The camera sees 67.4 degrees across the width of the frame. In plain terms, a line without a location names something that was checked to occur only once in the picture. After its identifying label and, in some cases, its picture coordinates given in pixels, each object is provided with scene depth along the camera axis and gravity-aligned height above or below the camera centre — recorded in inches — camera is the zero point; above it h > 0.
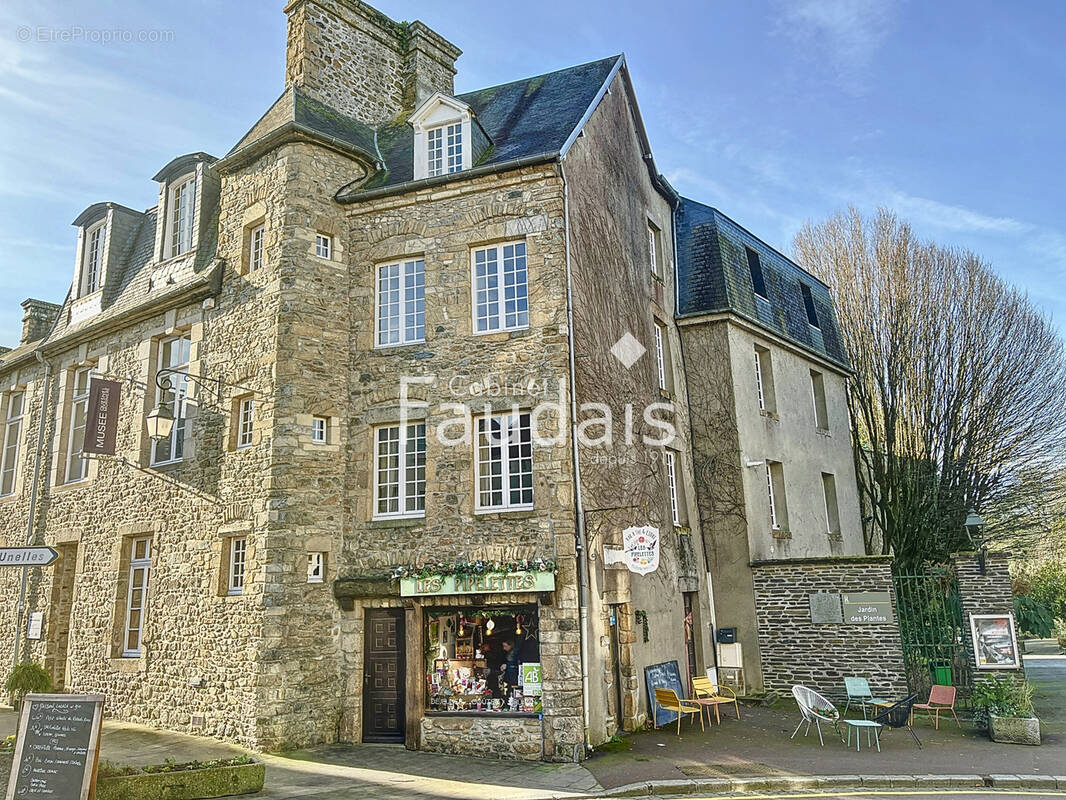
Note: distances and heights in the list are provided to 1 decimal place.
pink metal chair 497.4 -64.0
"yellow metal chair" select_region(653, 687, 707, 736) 487.8 -60.2
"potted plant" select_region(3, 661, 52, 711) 492.7 -33.5
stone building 455.5 +105.3
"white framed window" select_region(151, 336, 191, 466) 566.9 +153.3
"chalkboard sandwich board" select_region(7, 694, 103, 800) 291.7 -45.1
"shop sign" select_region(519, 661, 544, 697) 437.4 -38.7
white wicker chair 455.5 -61.0
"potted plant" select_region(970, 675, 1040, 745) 456.4 -67.7
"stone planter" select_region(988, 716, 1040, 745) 455.2 -77.2
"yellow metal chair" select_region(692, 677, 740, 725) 501.0 -58.9
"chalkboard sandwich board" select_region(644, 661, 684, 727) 508.7 -50.7
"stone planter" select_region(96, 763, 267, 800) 326.0 -67.1
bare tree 852.0 +196.1
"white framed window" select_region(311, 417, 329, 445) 503.2 +112.8
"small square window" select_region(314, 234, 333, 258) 530.3 +238.2
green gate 570.9 -27.3
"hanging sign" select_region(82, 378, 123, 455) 573.6 +143.2
